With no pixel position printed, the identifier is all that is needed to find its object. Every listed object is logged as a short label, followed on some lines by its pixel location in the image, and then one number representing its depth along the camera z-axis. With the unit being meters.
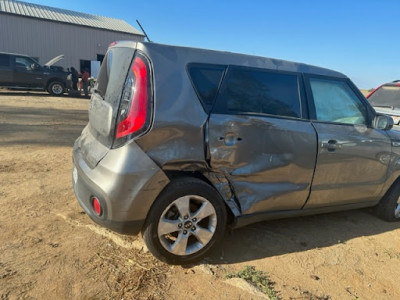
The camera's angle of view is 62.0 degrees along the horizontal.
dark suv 15.54
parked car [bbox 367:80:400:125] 6.96
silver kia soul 2.47
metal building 24.95
